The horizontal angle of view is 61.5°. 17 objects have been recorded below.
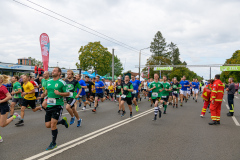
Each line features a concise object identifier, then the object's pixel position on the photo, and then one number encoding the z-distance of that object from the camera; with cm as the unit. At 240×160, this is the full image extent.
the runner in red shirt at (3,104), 507
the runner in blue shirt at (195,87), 1753
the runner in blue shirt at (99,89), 1081
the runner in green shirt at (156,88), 859
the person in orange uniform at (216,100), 773
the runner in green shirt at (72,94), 667
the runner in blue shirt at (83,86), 941
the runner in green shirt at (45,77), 808
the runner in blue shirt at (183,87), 1386
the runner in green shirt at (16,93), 717
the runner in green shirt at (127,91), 859
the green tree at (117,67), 8750
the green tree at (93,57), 4697
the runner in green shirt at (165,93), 903
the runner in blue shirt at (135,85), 1220
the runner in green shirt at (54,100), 457
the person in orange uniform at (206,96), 918
